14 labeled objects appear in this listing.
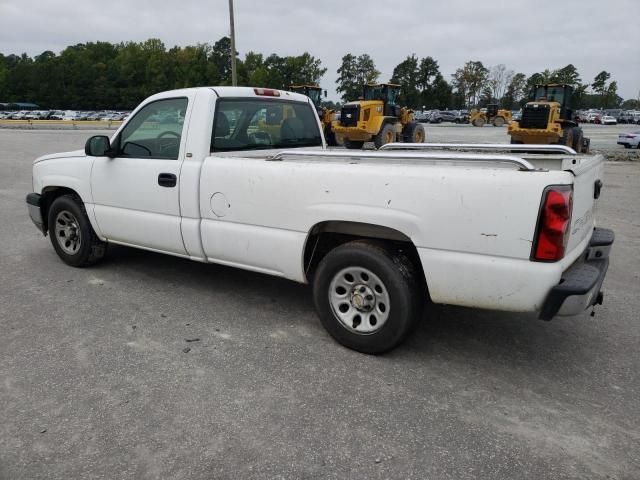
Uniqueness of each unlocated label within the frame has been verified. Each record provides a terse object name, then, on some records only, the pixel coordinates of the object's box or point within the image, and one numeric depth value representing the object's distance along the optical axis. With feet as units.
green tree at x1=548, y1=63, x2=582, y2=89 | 273.33
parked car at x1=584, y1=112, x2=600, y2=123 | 214.48
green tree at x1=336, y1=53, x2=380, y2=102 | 346.01
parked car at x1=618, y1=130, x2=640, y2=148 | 81.87
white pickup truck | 9.68
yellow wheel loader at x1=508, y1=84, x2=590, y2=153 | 63.05
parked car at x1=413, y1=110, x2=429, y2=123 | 211.61
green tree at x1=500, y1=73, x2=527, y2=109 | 307.37
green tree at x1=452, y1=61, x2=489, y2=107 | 302.66
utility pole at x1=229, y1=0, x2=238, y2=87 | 73.92
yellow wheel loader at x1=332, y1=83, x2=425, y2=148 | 65.46
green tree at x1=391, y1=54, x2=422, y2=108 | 302.66
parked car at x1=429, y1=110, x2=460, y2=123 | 206.27
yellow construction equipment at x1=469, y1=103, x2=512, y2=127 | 152.05
